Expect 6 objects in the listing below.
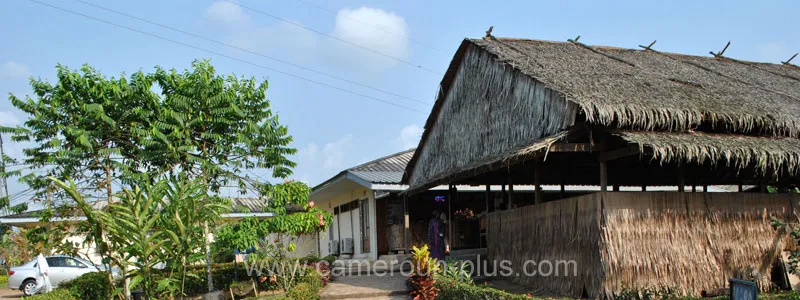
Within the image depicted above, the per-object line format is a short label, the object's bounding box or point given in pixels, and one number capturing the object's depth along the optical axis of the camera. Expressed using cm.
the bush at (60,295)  1282
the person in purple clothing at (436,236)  1605
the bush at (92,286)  1540
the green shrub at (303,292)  1263
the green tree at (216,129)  1669
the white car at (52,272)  2038
